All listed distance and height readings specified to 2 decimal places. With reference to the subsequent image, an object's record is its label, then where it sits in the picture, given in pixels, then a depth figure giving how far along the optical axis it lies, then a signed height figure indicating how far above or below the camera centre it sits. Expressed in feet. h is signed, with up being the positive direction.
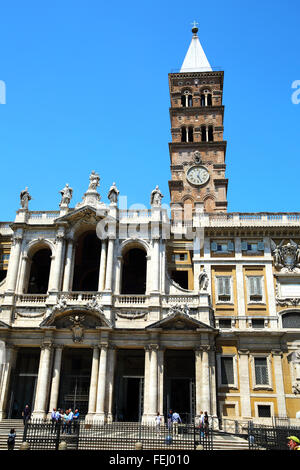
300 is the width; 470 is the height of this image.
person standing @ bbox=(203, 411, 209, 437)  93.66 -0.63
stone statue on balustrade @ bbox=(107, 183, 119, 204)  130.62 +59.97
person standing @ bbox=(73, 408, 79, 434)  74.73 -1.49
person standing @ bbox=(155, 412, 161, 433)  97.74 -1.09
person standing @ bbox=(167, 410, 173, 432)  95.51 -0.73
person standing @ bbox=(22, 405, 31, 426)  102.94 -0.25
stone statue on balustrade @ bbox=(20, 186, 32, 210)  132.46 +59.30
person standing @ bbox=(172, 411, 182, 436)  96.78 -0.78
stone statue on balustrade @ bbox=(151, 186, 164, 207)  130.21 +59.44
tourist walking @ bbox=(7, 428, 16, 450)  69.67 -4.65
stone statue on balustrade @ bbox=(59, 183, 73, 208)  131.15 +60.06
